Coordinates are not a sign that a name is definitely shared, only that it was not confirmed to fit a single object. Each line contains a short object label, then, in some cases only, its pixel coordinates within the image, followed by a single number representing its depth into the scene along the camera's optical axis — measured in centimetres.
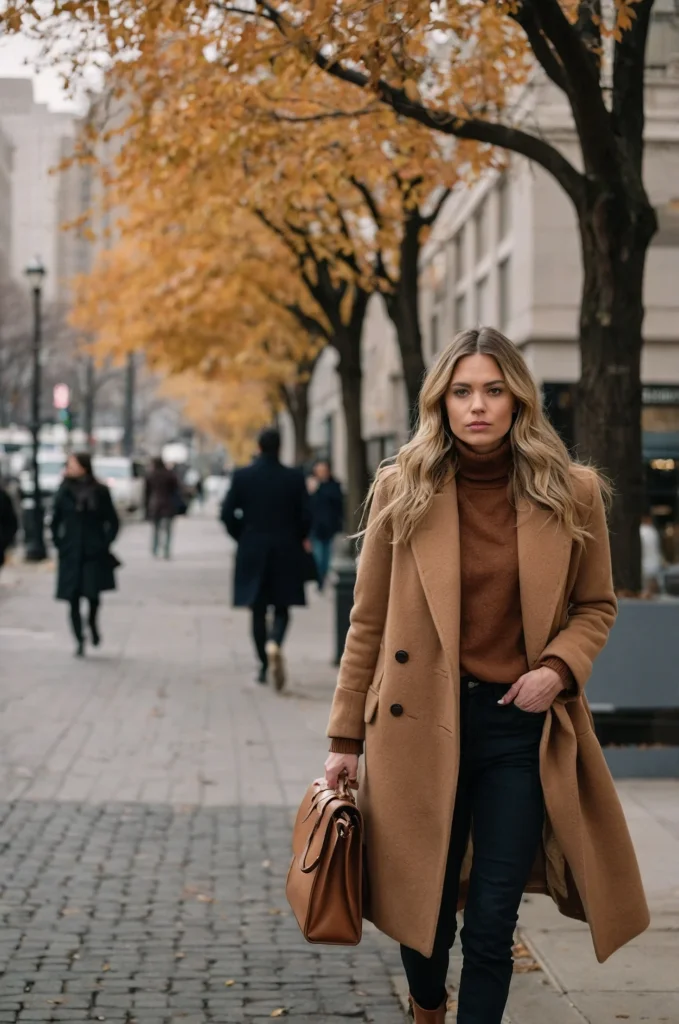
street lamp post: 2784
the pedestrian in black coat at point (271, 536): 1210
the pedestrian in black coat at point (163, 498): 2928
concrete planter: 847
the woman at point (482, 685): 380
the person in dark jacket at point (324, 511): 2314
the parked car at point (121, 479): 5091
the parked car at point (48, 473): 4670
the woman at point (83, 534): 1365
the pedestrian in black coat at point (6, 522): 1343
